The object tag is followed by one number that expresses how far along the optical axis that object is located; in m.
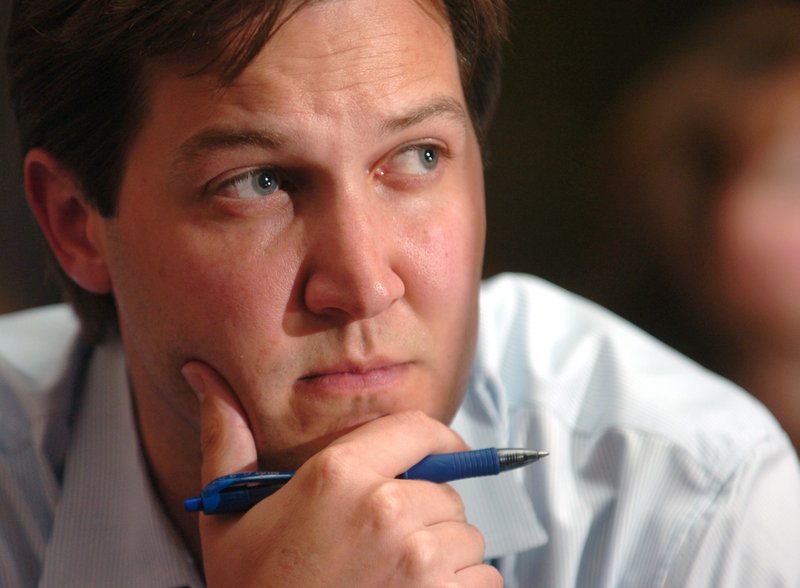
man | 2.44
